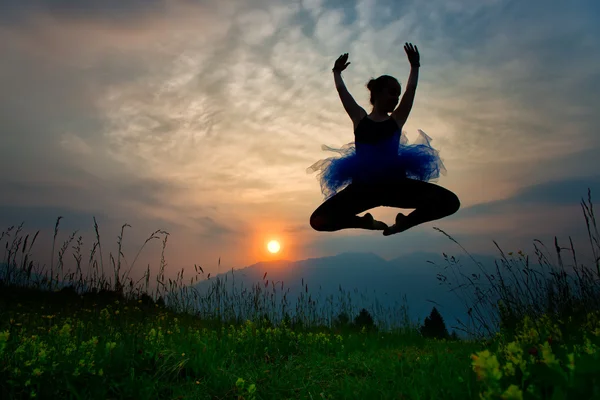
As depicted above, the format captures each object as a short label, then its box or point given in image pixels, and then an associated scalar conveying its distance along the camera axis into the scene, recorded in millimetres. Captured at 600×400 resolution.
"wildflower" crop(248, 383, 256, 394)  2656
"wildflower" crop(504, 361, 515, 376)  2058
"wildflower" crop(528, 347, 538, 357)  2389
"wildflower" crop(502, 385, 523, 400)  1481
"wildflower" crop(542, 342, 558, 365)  1801
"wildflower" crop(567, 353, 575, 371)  1893
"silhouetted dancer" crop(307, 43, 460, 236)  5098
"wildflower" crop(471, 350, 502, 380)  1605
